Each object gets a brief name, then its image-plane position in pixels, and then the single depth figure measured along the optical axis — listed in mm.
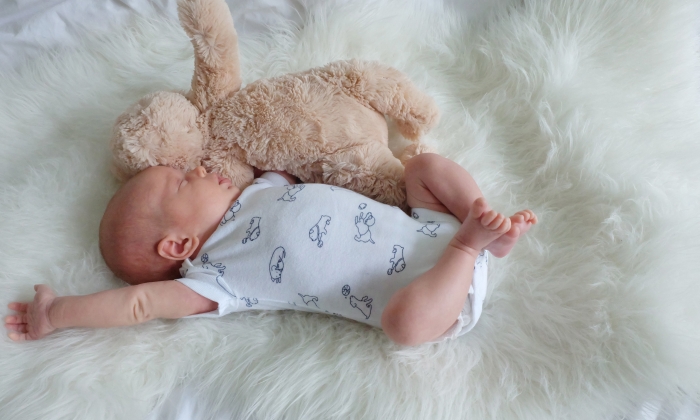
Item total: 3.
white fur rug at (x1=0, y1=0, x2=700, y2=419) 849
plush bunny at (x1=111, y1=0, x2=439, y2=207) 1008
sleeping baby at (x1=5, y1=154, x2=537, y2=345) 899
